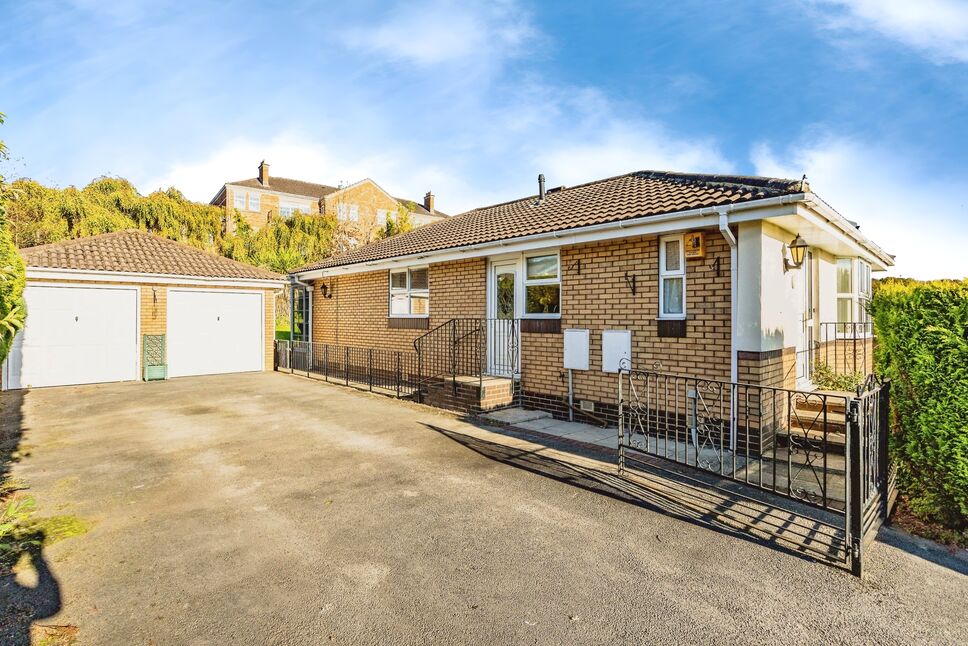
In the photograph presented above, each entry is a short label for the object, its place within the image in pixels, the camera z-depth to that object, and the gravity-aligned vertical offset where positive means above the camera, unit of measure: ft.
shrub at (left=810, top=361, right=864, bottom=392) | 26.43 -3.25
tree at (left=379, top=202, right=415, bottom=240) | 95.56 +19.82
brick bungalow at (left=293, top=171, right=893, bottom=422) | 21.56 +2.42
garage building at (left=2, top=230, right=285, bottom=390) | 41.47 +1.24
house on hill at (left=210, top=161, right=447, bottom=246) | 133.80 +34.86
